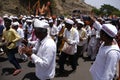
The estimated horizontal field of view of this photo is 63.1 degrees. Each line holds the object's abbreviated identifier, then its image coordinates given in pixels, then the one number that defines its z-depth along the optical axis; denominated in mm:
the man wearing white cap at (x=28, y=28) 4807
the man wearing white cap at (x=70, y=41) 3205
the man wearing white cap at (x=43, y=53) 1651
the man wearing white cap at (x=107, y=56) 1458
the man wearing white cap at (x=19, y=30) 3749
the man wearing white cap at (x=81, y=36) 3929
